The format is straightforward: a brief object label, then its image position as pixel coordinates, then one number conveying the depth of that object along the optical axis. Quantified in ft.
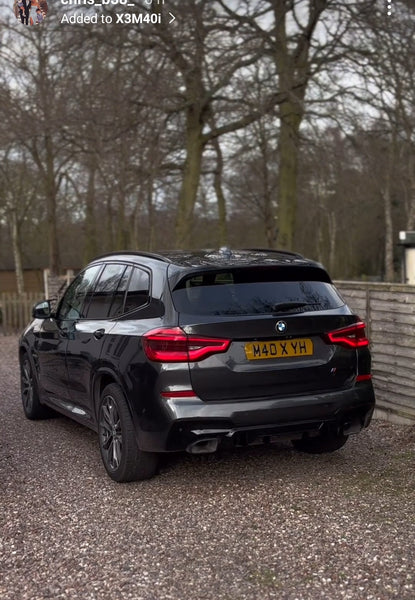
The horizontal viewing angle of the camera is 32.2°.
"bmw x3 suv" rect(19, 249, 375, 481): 15.70
